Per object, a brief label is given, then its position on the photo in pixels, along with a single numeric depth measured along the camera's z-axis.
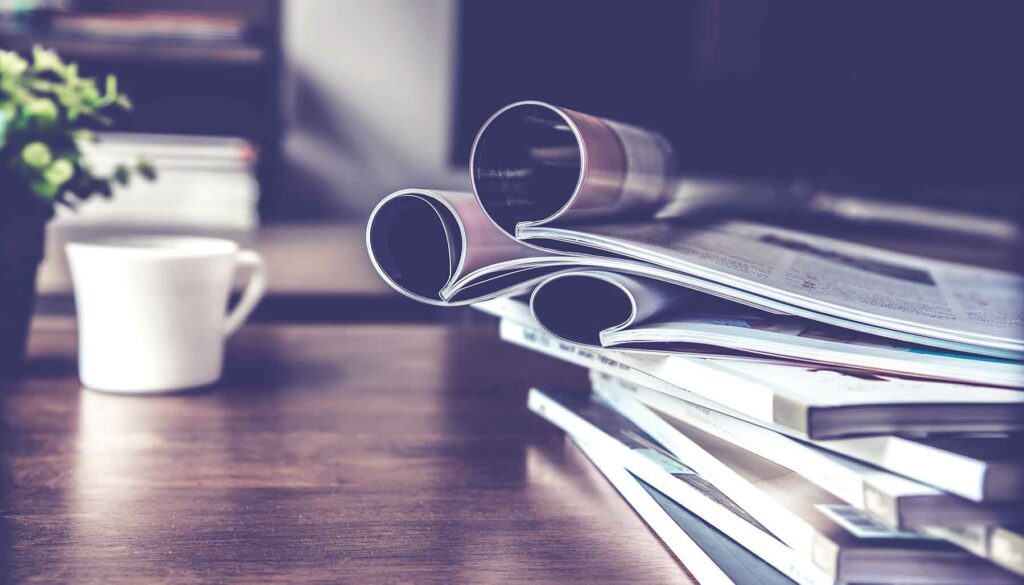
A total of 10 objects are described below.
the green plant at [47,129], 0.57
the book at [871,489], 0.26
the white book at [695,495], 0.30
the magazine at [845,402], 0.28
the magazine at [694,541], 0.30
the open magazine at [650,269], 0.37
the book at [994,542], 0.24
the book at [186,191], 1.53
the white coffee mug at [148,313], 0.54
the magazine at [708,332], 0.35
